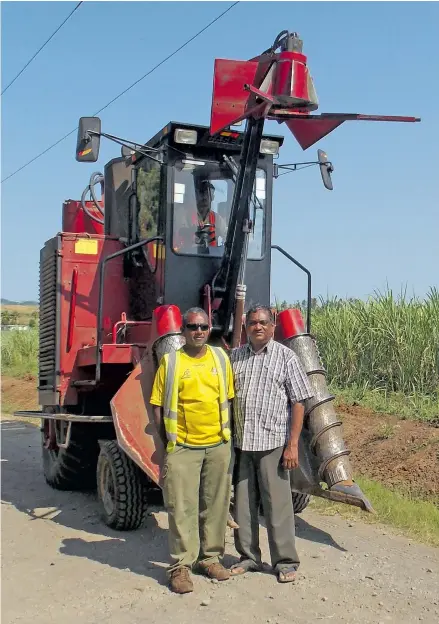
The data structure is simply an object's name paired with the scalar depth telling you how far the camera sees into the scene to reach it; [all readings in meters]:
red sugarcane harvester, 6.25
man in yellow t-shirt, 5.39
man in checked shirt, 5.49
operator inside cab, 7.39
